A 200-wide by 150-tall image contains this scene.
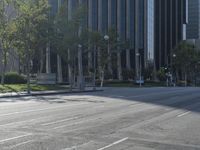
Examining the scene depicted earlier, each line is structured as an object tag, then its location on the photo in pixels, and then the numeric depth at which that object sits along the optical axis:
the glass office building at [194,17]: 184.62
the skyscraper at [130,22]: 110.31
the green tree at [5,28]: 46.54
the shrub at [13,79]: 57.97
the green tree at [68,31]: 52.25
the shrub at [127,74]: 111.25
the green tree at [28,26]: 42.81
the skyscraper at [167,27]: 134.75
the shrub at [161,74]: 121.31
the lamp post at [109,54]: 75.55
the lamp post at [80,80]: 51.61
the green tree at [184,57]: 113.81
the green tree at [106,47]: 74.50
